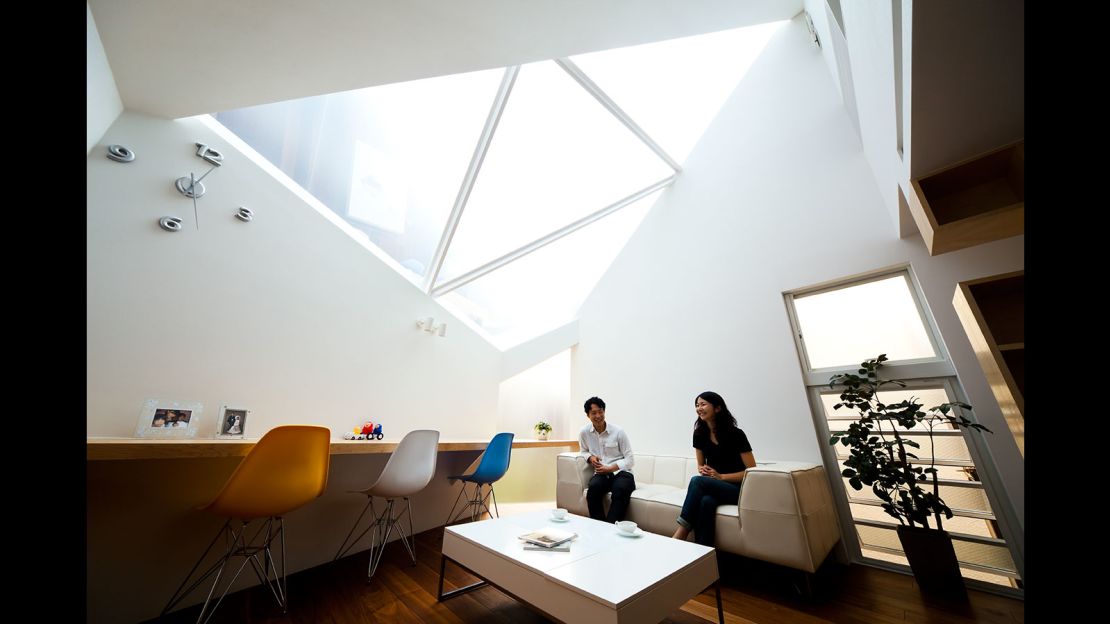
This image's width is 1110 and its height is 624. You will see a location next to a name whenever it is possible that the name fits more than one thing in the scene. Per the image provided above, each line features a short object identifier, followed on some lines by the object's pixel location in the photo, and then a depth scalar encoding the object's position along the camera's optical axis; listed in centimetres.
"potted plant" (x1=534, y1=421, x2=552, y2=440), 468
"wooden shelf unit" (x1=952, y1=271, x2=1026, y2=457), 189
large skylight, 319
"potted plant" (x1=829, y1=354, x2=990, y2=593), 229
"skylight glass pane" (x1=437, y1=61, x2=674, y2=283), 352
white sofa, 232
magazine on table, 194
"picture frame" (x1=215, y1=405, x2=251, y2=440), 256
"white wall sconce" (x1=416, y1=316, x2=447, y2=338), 402
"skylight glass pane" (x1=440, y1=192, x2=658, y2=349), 484
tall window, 251
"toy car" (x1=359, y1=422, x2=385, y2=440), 321
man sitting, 310
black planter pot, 227
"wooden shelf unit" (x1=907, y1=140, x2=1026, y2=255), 171
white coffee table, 147
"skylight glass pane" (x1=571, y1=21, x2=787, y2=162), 357
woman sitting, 263
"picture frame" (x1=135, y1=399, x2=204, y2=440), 229
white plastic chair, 265
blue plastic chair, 339
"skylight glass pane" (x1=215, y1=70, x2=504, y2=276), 306
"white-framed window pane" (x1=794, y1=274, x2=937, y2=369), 295
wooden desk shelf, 165
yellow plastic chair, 197
